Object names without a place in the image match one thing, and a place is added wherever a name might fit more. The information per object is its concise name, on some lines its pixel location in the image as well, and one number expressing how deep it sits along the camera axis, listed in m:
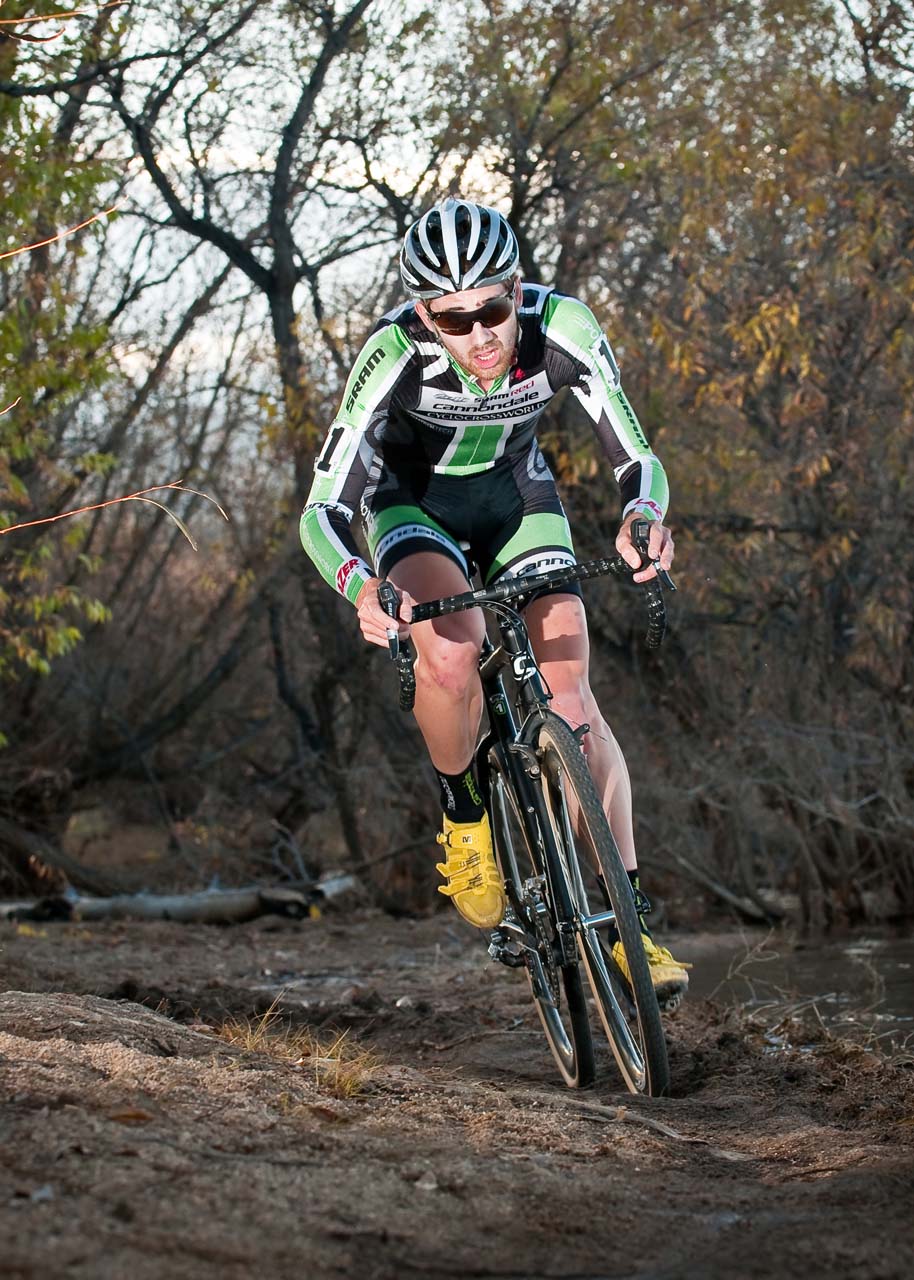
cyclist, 9.42
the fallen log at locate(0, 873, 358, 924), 23.69
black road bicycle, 8.43
